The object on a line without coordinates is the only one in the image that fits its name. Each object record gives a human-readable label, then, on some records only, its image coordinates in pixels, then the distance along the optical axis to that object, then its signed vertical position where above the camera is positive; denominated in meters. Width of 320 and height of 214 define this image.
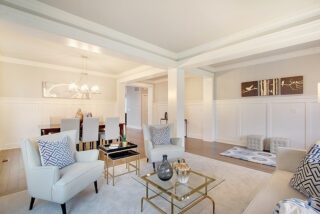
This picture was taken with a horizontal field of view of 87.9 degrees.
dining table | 3.73 -0.51
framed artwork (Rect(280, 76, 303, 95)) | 4.16 +0.54
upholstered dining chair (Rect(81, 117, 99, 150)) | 3.99 -0.56
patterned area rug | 3.64 -1.20
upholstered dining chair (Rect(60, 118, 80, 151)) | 3.72 -0.41
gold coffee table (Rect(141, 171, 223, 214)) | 1.68 -0.87
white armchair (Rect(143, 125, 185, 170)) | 3.12 -0.84
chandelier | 4.31 +0.85
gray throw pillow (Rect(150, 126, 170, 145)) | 3.47 -0.61
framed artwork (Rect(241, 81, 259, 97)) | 4.90 +0.53
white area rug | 1.95 -1.21
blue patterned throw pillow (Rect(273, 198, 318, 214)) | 0.88 -0.56
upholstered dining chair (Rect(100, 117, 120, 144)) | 4.25 -0.59
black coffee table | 2.77 -0.83
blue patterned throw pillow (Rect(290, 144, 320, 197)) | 1.40 -0.63
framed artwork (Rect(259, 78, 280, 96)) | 4.51 +0.53
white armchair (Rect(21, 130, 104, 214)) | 1.80 -0.81
